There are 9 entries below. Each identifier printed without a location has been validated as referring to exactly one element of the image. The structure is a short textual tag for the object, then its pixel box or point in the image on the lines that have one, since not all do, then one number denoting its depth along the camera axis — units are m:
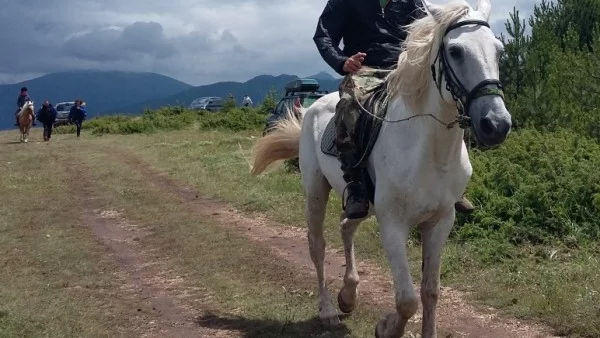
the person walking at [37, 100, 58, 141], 27.39
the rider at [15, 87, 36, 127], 26.79
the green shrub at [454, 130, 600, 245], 7.61
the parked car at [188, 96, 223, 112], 44.30
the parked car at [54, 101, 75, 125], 39.00
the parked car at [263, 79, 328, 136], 20.50
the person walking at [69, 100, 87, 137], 29.05
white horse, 3.75
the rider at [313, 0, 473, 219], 4.94
